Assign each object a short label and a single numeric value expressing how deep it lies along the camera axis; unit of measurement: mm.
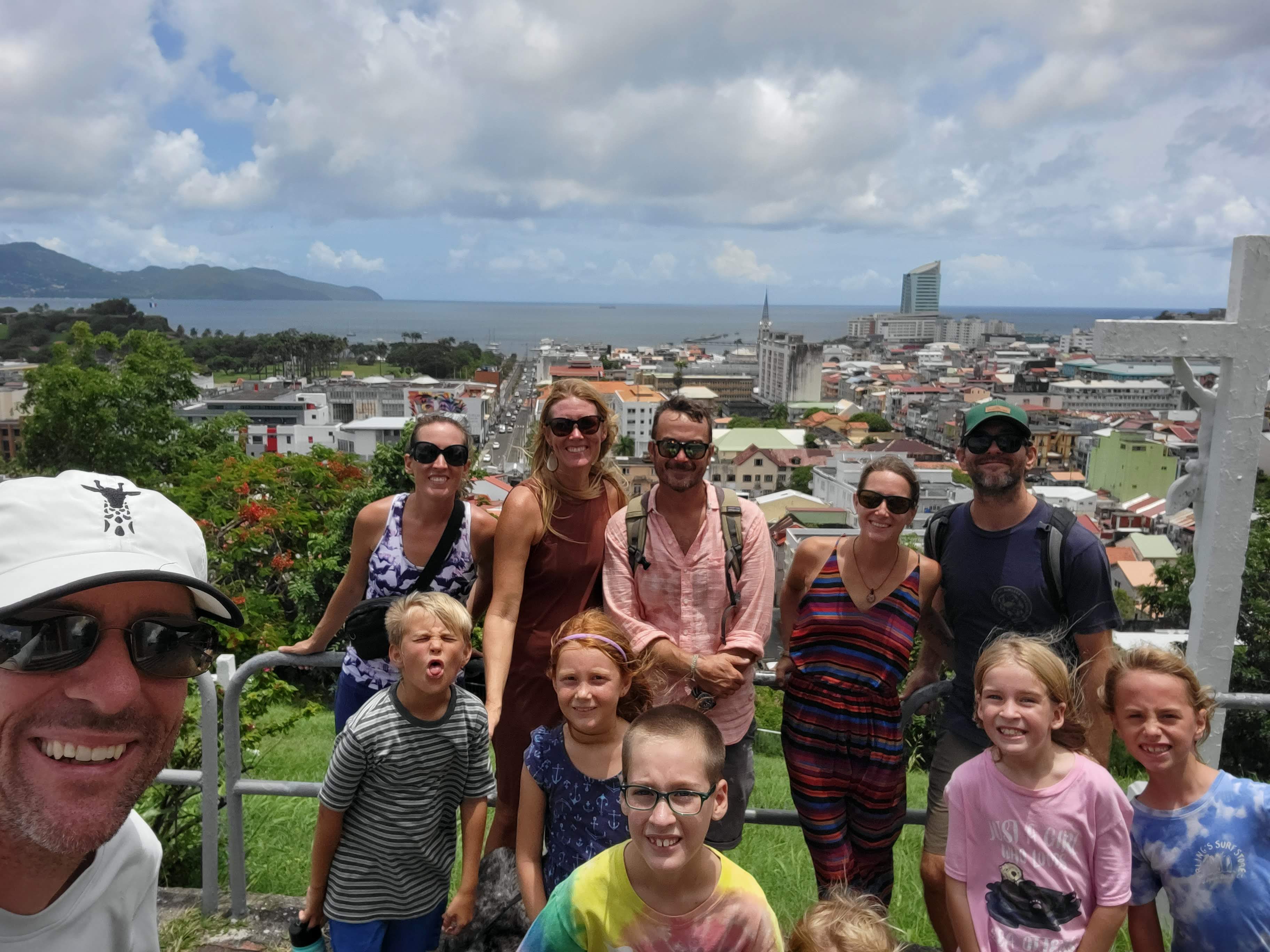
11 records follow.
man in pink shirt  2188
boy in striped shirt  2039
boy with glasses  1538
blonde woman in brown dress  2301
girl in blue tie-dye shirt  1799
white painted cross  2635
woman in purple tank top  2441
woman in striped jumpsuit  2156
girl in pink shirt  1819
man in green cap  2146
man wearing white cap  951
